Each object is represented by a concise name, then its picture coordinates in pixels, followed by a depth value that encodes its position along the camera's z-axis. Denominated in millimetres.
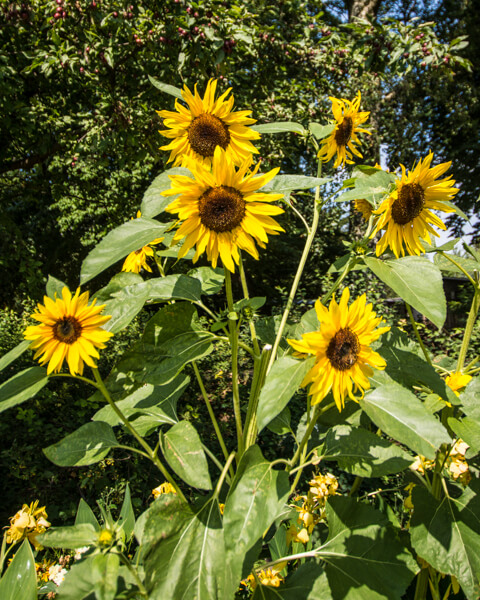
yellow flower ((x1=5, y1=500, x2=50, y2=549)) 1066
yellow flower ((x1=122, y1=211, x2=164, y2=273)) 965
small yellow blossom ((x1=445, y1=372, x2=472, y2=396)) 887
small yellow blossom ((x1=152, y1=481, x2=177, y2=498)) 1194
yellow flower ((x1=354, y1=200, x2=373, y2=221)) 1026
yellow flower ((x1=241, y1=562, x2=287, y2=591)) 984
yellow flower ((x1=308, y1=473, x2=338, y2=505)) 1217
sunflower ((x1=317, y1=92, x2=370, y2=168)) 999
